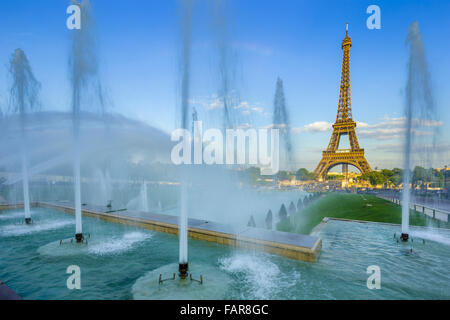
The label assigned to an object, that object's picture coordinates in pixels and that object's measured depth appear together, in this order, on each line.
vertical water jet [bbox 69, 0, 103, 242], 11.05
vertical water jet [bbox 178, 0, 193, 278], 7.43
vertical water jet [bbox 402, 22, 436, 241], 12.95
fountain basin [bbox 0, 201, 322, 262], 9.77
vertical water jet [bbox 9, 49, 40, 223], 13.77
